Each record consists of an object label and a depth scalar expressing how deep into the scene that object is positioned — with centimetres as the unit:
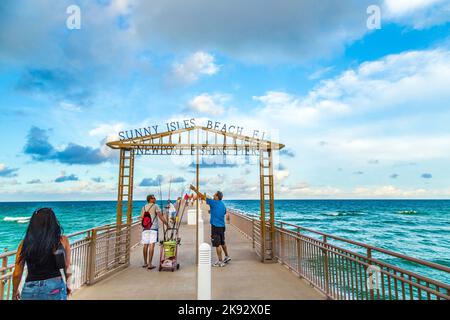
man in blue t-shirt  725
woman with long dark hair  282
